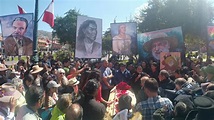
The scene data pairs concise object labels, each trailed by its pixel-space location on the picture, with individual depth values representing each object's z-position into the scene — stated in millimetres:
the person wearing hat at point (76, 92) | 2283
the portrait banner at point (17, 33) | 5839
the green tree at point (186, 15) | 14158
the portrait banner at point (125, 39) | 6964
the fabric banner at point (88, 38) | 5320
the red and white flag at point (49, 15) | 6964
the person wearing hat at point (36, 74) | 3572
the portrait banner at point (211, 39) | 7684
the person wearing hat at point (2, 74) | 3739
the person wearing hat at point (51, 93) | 2495
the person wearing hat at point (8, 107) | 1913
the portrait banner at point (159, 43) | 7006
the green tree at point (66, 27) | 19891
